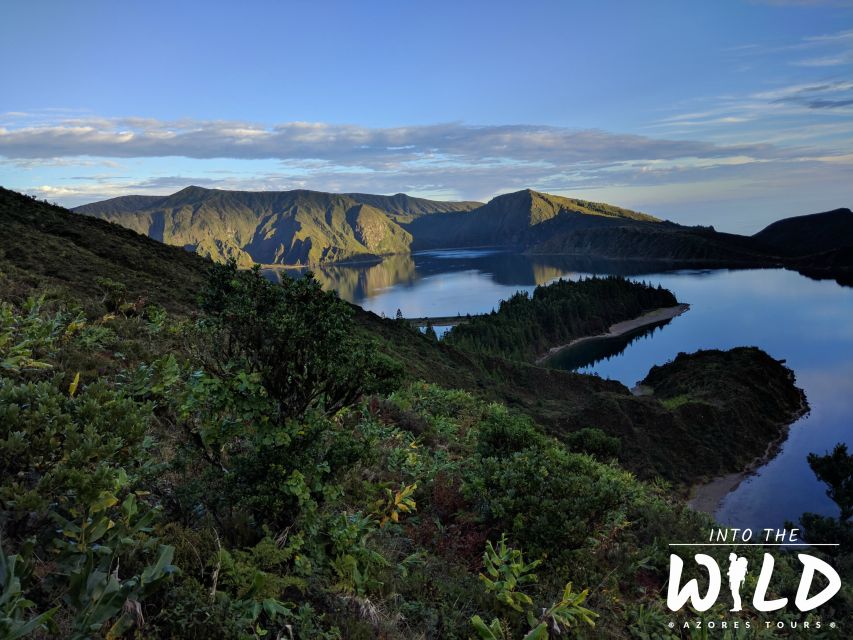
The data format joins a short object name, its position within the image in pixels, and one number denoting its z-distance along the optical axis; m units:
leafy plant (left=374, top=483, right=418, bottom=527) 9.15
